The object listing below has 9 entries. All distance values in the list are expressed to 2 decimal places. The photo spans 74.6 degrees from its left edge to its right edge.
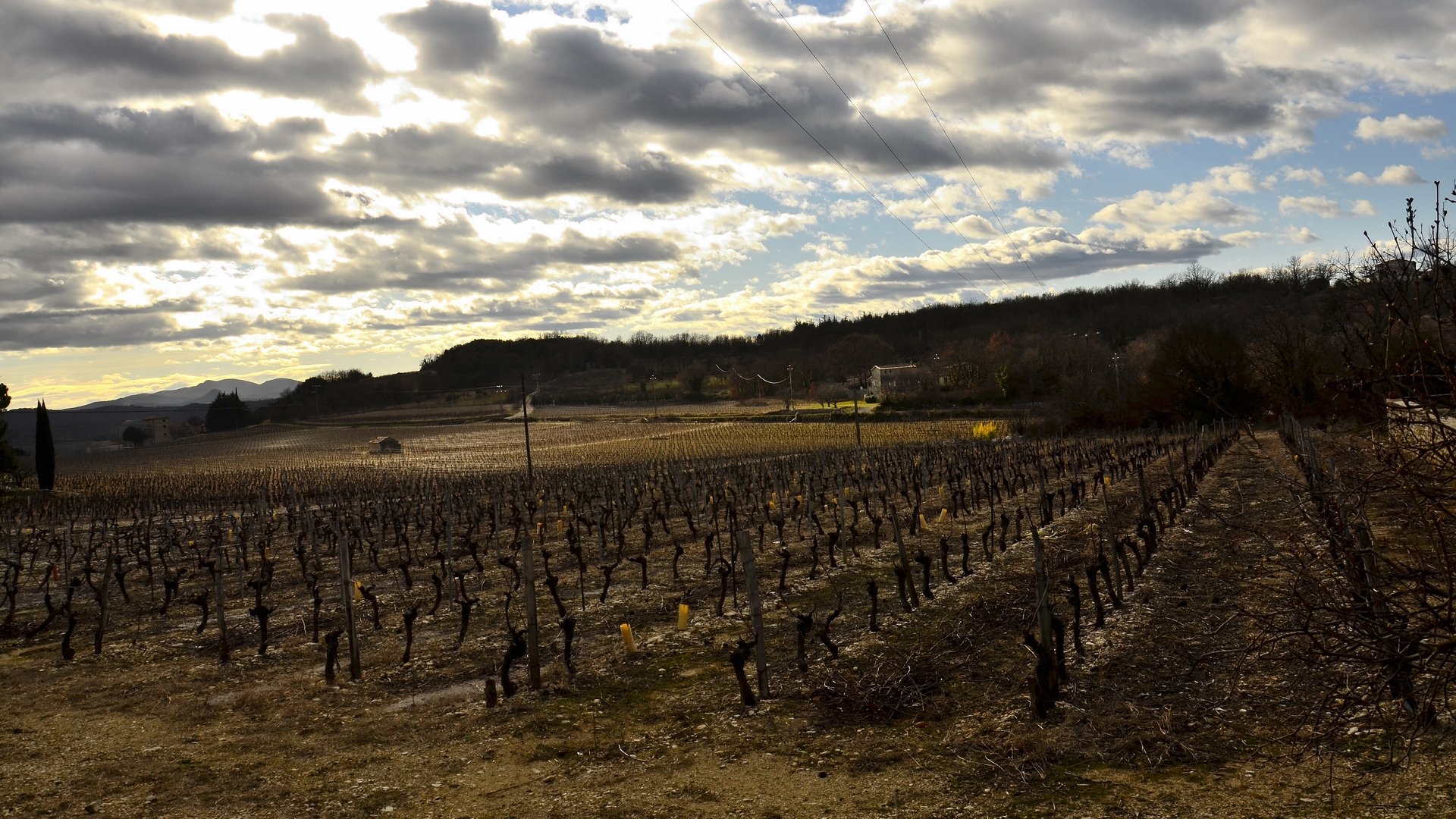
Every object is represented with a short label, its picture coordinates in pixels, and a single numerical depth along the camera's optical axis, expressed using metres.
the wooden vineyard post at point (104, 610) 11.46
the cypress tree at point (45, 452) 44.87
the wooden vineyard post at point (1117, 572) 10.13
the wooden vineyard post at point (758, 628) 8.27
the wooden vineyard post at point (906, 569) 10.80
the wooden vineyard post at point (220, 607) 10.70
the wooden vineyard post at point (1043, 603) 7.38
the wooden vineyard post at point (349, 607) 9.55
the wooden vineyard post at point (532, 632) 8.99
